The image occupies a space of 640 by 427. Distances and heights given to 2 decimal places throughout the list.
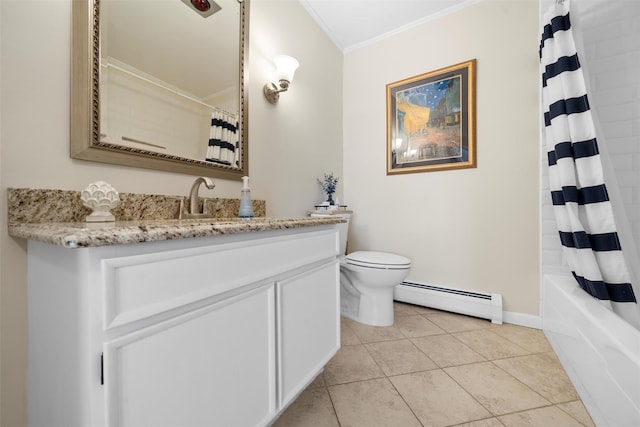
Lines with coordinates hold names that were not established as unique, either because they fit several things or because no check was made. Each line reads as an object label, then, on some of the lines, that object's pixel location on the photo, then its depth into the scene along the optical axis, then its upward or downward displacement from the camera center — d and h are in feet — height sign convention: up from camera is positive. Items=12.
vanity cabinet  1.53 -0.90
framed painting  6.39 +2.51
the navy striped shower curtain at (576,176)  3.61 +0.56
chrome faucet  3.46 +0.20
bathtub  2.46 -1.74
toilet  5.48 -1.55
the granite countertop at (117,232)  1.39 -0.12
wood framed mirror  2.76 +1.76
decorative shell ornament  2.41 +0.15
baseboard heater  5.94 -2.21
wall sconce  5.16 +2.90
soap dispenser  3.81 +0.14
